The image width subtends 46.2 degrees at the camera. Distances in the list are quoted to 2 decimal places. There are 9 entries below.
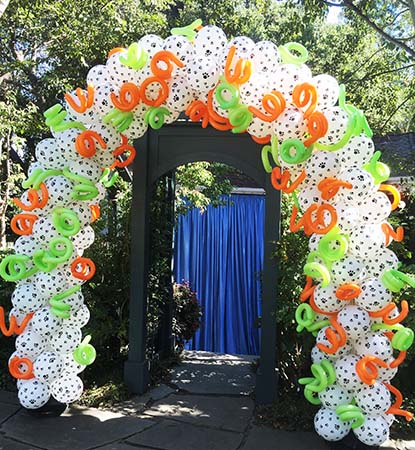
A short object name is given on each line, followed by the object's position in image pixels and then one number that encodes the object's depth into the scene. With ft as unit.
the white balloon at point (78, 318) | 13.48
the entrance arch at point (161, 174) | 15.64
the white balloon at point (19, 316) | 13.64
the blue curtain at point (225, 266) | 28.40
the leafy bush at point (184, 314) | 22.17
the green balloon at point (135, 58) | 12.08
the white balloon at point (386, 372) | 11.33
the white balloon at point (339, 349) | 11.75
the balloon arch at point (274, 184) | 11.30
